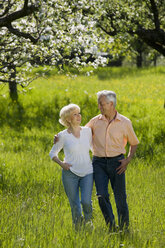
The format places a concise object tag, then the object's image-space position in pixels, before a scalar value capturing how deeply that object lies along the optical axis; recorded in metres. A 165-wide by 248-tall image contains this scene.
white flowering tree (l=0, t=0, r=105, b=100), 16.25
